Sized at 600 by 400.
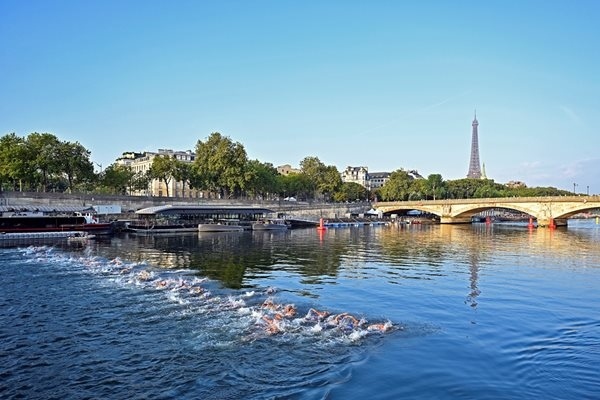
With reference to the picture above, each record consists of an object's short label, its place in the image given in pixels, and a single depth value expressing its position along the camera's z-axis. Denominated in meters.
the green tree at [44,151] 91.50
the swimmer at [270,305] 21.92
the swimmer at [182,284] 26.86
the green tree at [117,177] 119.50
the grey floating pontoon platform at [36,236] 60.76
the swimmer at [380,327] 18.88
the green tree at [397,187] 181.88
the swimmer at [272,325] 18.19
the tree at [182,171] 120.12
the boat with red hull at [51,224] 68.62
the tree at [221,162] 123.55
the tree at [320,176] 163.38
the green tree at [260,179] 130.88
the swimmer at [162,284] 27.27
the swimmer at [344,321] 19.08
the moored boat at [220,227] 85.50
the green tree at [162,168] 118.69
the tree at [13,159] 87.31
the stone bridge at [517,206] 107.19
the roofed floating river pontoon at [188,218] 82.69
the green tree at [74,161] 94.38
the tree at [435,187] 178.75
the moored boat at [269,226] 94.31
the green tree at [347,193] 168.50
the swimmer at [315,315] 20.37
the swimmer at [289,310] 20.92
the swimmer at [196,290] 25.58
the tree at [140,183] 130.62
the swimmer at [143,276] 29.93
